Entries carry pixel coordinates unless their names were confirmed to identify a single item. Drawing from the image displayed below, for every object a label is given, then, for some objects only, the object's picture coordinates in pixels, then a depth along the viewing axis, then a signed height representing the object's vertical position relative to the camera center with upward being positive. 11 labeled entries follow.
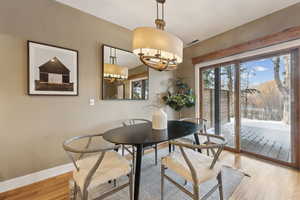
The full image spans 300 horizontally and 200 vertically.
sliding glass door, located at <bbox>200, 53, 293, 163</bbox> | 2.27 -0.10
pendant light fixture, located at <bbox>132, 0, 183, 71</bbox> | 1.50 +0.64
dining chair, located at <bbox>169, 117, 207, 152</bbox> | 2.33 -0.71
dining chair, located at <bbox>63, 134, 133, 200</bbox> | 1.08 -0.66
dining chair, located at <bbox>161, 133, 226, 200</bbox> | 1.11 -0.65
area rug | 1.56 -1.13
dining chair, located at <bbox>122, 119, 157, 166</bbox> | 2.57 -0.44
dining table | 1.26 -0.39
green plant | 3.30 +0.05
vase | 1.73 -0.26
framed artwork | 1.81 +0.45
